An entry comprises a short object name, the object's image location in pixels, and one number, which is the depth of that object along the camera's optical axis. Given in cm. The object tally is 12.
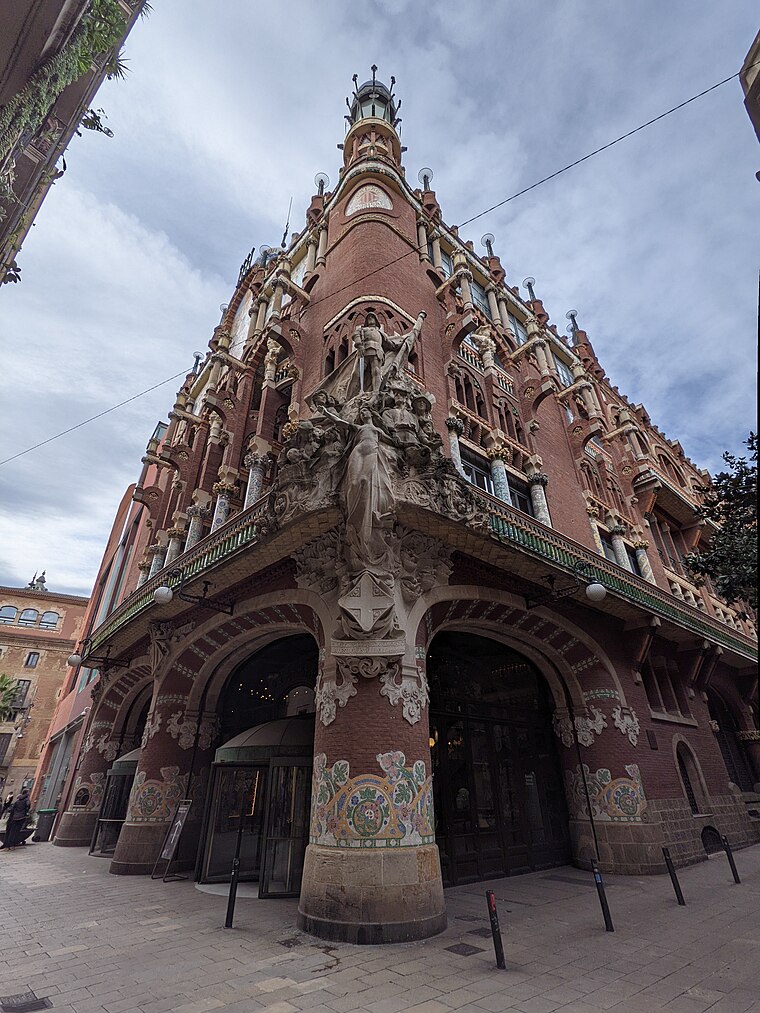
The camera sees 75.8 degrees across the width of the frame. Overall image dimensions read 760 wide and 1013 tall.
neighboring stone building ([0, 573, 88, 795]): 3912
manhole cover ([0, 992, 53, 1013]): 465
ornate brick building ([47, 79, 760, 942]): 857
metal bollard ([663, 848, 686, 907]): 825
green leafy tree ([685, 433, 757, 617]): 682
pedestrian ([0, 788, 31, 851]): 1736
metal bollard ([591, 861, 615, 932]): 684
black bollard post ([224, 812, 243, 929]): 709
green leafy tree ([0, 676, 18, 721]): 3322
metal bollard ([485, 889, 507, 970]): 560
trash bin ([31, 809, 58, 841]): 1995
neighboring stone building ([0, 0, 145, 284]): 579
